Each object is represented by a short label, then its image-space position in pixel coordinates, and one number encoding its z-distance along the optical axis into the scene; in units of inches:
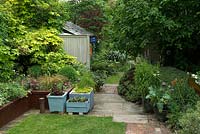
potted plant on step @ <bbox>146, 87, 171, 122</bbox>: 278.5
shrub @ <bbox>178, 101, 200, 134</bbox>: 186.9
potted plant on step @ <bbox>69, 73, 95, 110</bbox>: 321.1
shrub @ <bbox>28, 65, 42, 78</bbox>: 372.8
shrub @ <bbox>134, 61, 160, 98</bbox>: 311.3
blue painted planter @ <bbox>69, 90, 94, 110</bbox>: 319.9
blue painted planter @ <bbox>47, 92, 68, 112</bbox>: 312.3
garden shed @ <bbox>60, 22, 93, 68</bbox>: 488.4
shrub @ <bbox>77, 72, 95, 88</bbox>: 339.6
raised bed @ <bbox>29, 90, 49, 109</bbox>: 334.0
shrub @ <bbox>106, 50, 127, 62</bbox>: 773.3
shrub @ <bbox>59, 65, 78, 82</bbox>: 376.7
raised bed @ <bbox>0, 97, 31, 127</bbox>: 271.6
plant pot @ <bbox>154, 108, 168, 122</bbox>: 283.9
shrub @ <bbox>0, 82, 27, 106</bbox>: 294.4
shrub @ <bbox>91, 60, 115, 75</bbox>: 575.6
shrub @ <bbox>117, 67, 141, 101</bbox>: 366.6
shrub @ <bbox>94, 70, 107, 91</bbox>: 431.8
